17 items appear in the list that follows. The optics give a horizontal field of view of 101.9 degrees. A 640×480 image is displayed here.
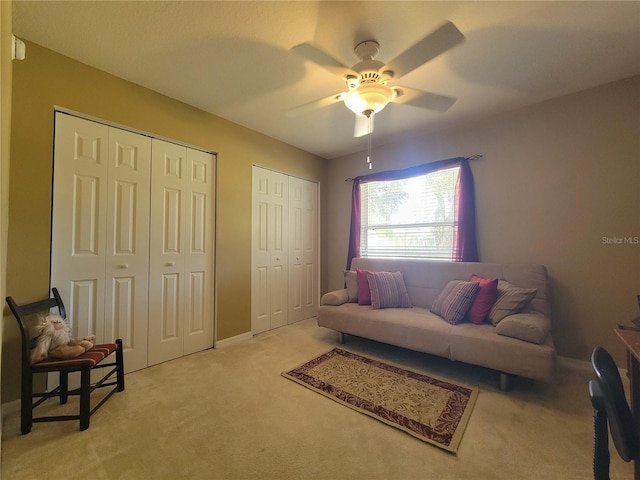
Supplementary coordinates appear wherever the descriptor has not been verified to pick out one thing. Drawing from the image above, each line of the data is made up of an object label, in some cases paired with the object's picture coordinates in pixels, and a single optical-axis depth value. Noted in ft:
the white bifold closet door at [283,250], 11.07
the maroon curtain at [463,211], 9.71
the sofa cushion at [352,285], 10.32
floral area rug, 5.32
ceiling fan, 4.33
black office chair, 2.56
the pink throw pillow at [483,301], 7.73
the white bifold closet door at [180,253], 8.09
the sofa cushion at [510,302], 7.30
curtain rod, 9.78
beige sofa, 6.31
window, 10.50
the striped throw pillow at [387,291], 9.46
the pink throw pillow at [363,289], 9.86
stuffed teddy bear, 5.38
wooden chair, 5.12
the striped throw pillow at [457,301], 7.86
